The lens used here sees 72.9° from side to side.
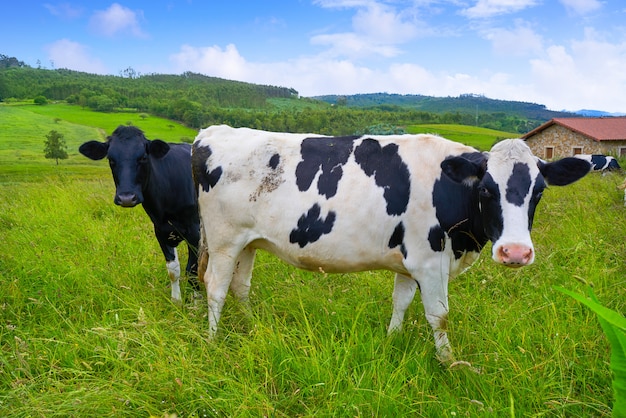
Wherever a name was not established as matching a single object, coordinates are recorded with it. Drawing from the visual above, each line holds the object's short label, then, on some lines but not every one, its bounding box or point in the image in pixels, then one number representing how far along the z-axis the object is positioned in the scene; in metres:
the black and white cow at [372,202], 3.06
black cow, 4.73
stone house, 32.72
